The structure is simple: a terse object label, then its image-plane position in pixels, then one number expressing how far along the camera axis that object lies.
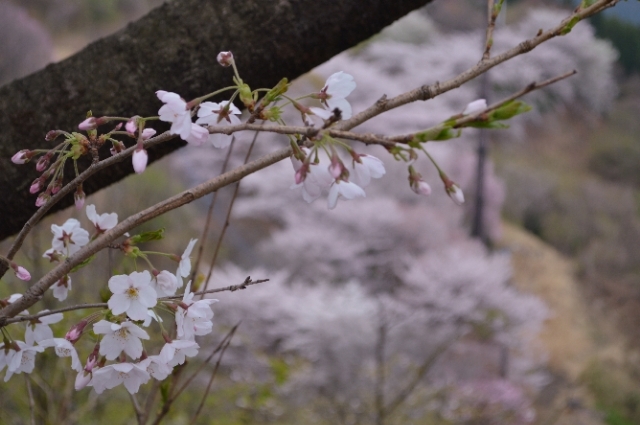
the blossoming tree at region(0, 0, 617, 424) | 1.10
